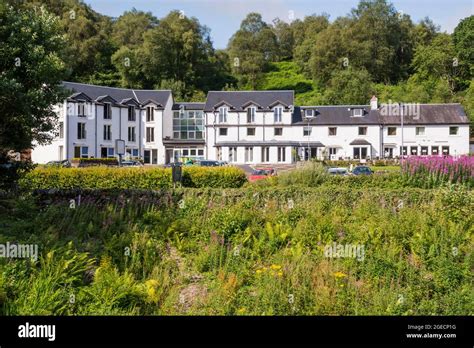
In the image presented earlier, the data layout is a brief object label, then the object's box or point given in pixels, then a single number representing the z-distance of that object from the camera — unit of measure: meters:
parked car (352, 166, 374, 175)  28.15
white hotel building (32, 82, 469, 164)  44.16
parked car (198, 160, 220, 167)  35.14
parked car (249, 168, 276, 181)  24.47
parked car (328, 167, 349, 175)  26.88
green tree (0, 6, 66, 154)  10.63
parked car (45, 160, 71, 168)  36.44
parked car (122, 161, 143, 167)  36.12
